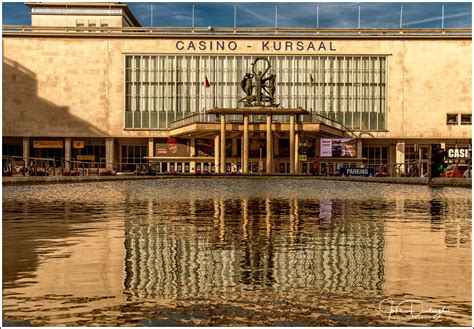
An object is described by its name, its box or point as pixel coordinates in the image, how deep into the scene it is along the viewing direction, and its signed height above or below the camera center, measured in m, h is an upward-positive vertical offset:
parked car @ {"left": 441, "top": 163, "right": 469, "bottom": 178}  44.19 -1.15
